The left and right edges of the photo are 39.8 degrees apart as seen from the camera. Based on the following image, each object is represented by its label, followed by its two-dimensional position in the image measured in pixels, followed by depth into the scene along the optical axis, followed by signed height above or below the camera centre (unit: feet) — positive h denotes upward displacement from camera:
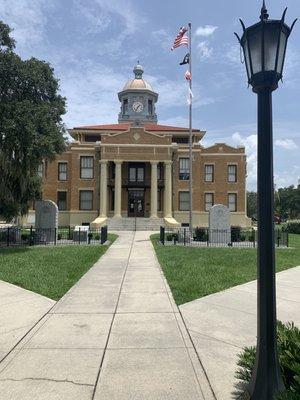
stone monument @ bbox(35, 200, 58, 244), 87.15 -1.26
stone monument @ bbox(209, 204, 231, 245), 90.22 -1.80
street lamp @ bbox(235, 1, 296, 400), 12.58 +1.36
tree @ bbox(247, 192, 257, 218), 307.54 +9.73
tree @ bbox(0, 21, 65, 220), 66.90 +16.33
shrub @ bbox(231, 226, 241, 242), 94.27 -3.89
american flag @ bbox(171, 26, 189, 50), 93.71 +40.37
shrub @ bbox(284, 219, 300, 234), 155.11 -3.24
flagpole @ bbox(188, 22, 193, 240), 96.73 +25.50
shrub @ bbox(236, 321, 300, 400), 11.87 -4.52
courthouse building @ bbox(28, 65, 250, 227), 166.91 +15.72
